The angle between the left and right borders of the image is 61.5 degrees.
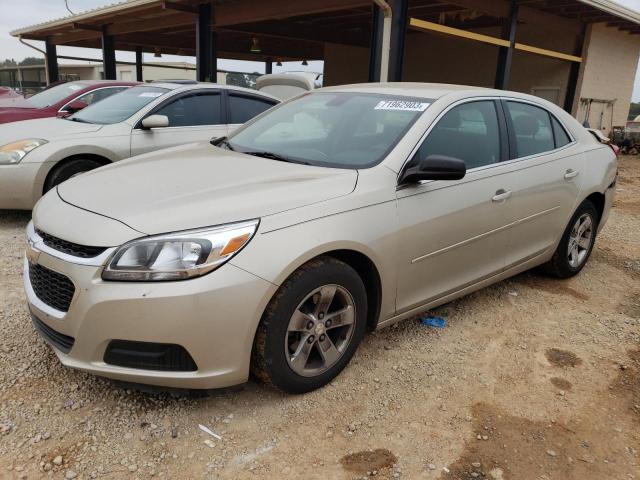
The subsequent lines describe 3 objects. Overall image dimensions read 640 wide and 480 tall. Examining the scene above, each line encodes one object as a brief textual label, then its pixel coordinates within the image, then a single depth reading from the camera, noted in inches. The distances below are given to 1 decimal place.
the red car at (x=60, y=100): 316.8
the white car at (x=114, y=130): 208.7
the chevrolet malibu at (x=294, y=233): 90.4
